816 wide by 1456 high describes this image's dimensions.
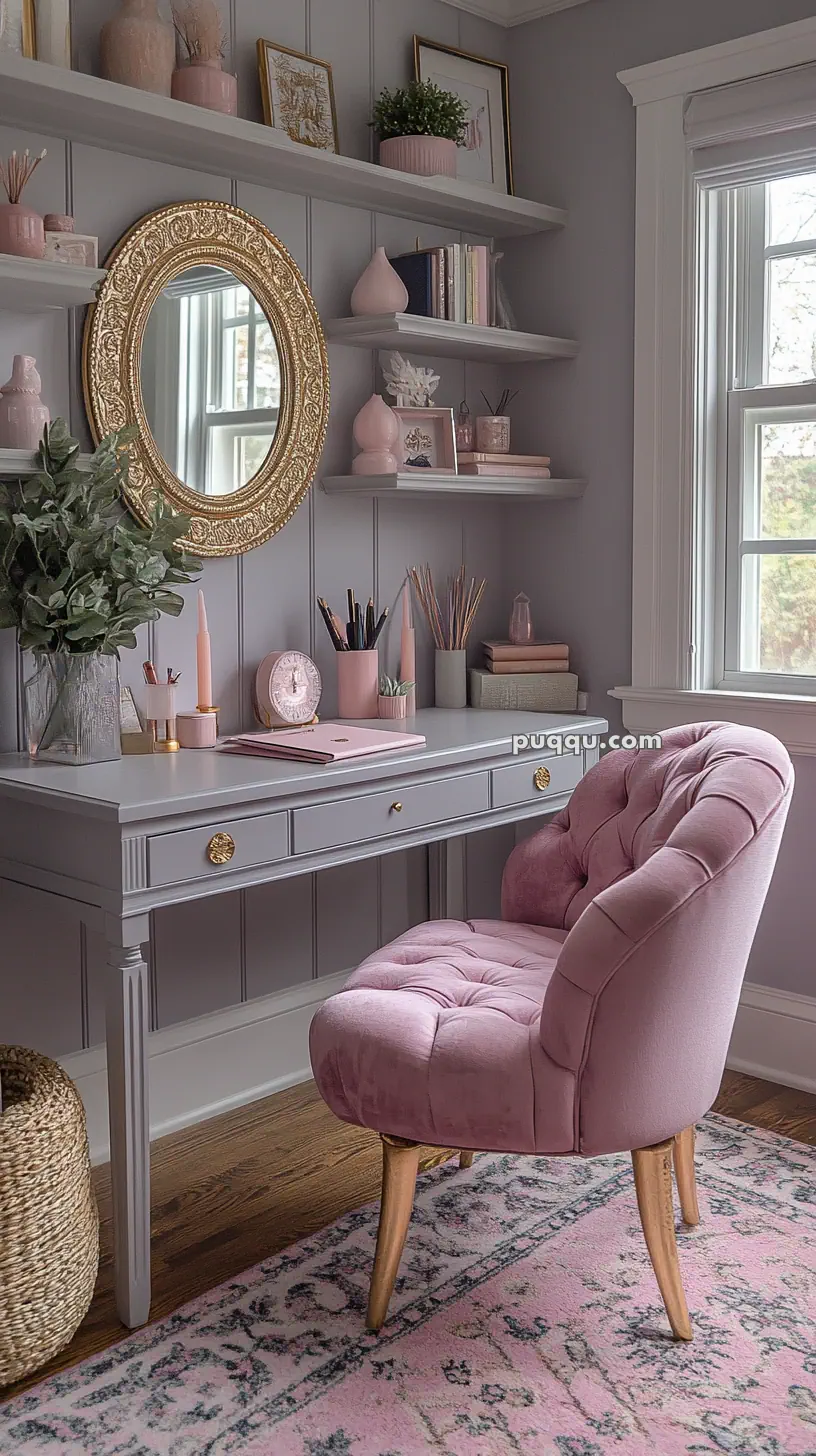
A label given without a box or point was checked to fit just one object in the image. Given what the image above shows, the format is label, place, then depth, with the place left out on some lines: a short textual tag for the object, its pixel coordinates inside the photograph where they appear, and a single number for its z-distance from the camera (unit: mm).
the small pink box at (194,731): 2498
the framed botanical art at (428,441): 2963
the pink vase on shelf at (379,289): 2840
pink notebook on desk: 2328
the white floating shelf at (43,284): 2092
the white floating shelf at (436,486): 2809
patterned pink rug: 1776
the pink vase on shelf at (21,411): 2199
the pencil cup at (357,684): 2854
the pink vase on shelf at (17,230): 2125
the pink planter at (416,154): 2852
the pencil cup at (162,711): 2428
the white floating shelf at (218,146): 2197
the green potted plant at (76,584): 2119
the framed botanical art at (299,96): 2682
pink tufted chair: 1812
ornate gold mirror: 2480
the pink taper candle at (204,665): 2543
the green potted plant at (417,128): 2850
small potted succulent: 2846
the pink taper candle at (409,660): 2926
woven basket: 1839
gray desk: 1964
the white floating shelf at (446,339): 2779
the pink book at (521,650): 3172
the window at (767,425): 2869
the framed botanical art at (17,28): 2156
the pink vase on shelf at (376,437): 2863
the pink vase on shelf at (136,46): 2352
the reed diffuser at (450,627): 3139
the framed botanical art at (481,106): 3098
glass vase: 2197
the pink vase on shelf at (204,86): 2438
